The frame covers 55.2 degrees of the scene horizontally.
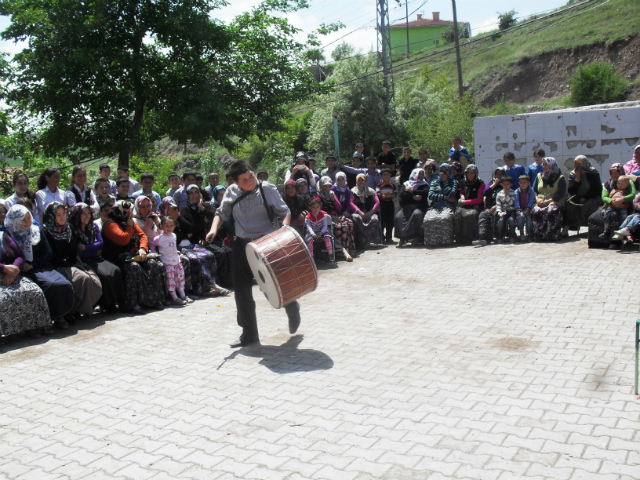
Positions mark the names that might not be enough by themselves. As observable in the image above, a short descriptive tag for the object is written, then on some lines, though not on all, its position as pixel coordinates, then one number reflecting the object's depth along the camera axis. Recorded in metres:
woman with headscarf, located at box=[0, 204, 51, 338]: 6.83
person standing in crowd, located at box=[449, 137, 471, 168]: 13.42
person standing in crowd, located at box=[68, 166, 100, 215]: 9.22
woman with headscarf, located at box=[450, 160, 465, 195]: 12.70
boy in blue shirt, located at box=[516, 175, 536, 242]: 11.44
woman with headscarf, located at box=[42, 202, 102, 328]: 7.65
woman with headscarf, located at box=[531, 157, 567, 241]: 11.21
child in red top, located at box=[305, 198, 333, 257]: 10.81
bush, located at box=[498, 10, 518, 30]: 56.66
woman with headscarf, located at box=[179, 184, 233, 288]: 9.54
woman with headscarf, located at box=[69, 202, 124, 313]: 8.02
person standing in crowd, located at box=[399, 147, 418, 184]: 13.73
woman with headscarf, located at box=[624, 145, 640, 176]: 11.02
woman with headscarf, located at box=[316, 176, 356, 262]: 11.34
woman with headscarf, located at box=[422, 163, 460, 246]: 11.81
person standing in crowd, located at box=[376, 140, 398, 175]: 13.94
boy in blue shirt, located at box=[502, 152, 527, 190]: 12.28
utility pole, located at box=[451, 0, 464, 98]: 37.25
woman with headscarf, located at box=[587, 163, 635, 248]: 10.27
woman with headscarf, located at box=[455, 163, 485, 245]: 11.84
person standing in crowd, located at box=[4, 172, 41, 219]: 8.46
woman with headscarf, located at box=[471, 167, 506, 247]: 11.59
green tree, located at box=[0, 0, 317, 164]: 14.61
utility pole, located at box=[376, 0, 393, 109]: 26.20
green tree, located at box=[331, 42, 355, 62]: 37.53
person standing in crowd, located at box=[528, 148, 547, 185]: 12.13
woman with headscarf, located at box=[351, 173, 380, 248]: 12.05
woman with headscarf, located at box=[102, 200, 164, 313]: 8.20
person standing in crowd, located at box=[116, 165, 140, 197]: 10.77
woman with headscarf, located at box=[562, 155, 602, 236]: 11.31
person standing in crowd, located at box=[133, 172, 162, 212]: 10.03
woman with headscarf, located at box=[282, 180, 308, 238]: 11.05
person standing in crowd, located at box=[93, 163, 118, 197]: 9.93
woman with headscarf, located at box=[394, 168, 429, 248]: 12.16
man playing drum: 6.48
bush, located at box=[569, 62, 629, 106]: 34.81
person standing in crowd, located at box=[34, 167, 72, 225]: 8.59
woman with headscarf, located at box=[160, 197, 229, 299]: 9.08
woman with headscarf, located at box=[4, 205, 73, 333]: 7.27
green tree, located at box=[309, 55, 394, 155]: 31.67
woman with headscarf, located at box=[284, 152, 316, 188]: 11.65
